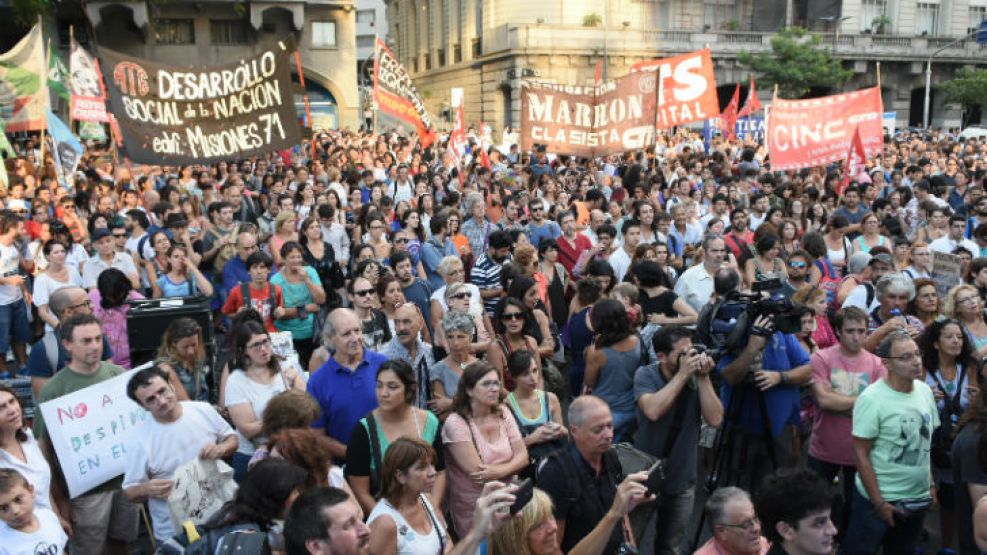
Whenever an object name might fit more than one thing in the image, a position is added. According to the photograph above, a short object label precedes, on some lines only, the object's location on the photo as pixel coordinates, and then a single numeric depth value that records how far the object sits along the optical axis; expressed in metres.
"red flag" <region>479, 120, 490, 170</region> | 16.28
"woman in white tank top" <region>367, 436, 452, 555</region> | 3.49
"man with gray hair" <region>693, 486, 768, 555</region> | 3.43
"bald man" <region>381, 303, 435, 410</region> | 5.54
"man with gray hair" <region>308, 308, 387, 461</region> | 4.82
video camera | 4.91
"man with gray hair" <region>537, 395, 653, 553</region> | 3.74
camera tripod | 5.37
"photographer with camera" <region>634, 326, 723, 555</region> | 4.58
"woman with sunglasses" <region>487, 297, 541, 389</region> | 5.73
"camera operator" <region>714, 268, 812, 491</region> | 5.30
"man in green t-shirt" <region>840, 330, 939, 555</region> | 4.45
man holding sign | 4.55
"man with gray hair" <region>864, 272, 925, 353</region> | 6.01
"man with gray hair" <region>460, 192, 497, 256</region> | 9.87
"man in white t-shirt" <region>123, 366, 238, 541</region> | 4.18
